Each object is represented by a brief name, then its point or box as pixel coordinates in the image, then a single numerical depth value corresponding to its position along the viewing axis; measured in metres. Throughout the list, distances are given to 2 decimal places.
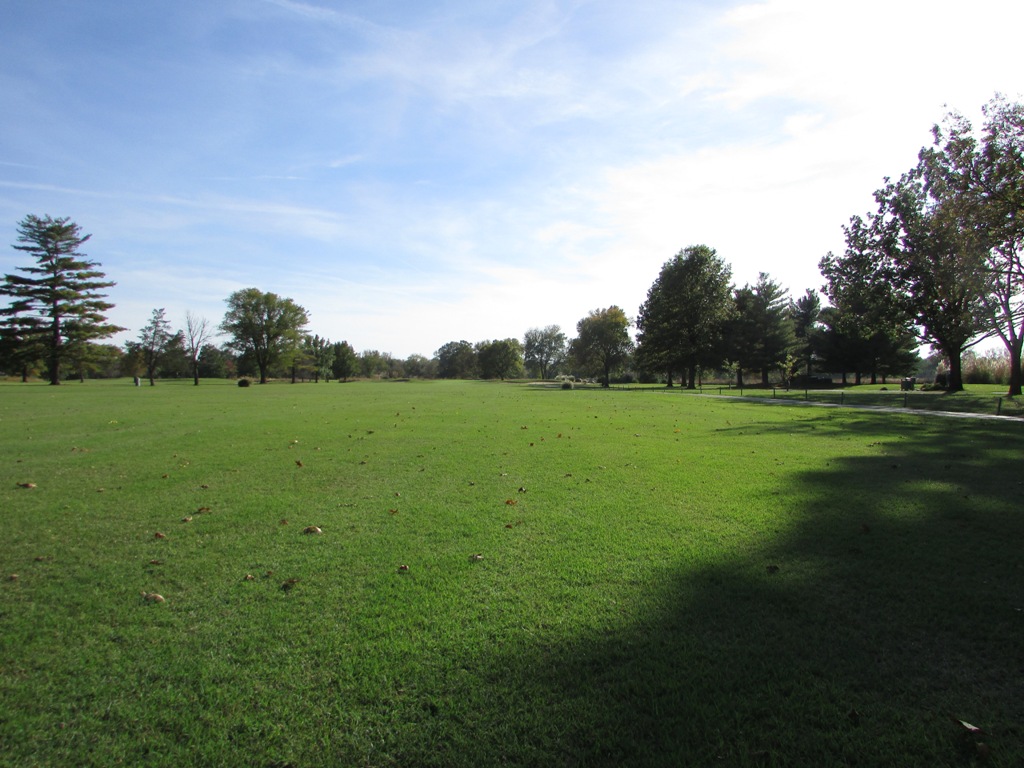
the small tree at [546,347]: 148.50
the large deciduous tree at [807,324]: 64.38
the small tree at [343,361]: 110.75
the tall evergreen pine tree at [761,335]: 57.69
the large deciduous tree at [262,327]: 81.19
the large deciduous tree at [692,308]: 53.38
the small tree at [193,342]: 71.32
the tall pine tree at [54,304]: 53.50
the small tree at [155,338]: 73.50
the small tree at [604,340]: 71.88
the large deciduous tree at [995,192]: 19.52
